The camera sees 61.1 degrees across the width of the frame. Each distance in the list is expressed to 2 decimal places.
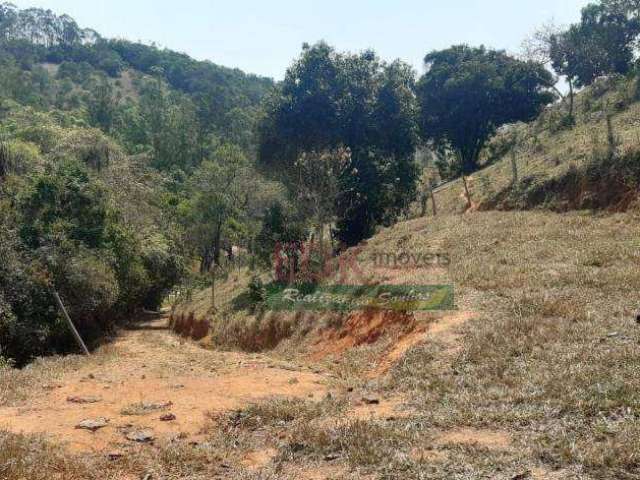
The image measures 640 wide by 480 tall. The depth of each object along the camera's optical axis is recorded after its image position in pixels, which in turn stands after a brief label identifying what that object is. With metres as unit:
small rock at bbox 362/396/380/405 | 8.96
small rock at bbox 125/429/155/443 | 7.66
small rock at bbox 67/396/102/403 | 9.77
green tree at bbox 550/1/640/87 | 35.84
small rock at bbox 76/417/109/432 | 8.03
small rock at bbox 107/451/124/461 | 6.98
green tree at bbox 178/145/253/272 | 32.00
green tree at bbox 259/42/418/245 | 24.92
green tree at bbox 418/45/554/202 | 37.28
